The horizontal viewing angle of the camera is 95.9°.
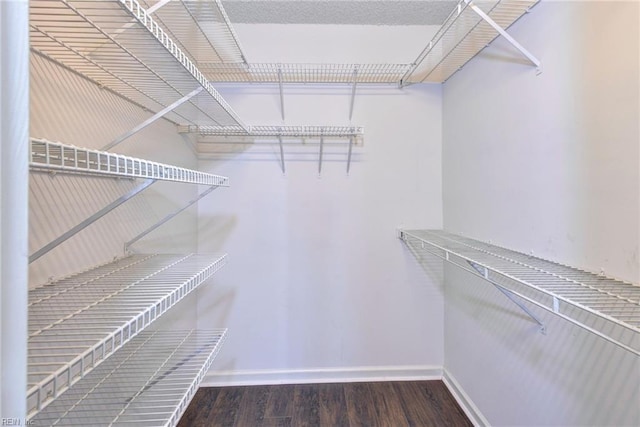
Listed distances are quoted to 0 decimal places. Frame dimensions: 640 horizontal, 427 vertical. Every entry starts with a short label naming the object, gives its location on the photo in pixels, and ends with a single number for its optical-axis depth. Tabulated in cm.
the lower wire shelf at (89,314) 46
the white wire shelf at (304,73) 177
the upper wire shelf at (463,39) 116
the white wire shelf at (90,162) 42
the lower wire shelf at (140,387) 80
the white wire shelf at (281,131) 167
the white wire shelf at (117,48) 65
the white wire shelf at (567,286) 64
